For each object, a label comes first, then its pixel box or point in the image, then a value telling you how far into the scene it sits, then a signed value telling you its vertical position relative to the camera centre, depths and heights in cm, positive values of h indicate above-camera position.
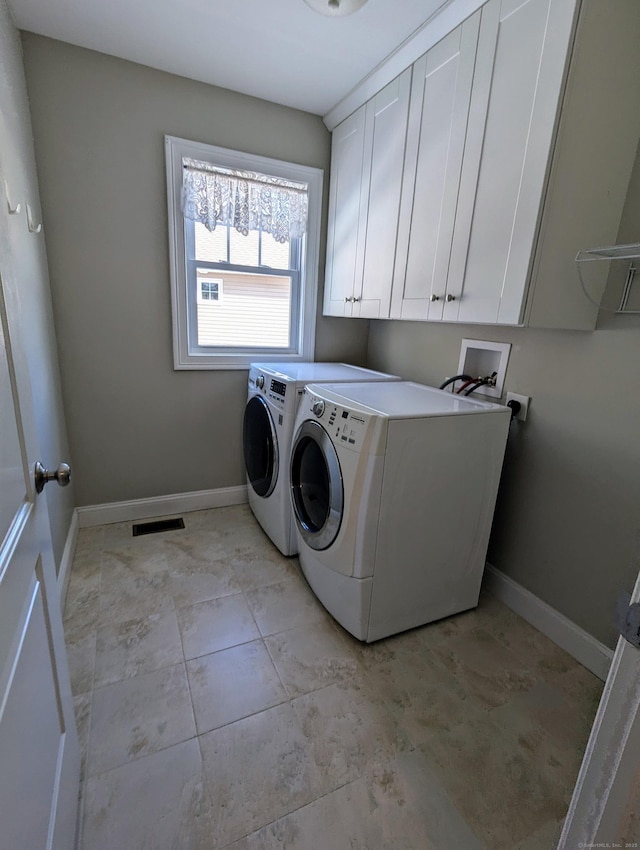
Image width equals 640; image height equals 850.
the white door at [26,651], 60 -60
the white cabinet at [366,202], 190 +64
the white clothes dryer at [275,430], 196 -59
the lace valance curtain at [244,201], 219 +66
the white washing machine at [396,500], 143 -65
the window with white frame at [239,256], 221 +37
